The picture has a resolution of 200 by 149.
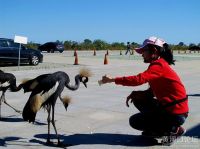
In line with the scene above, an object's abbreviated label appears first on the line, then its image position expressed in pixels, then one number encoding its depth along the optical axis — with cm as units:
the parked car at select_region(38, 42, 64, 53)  5100
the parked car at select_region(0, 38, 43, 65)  2375
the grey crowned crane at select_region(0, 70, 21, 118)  793
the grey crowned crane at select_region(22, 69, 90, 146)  610
